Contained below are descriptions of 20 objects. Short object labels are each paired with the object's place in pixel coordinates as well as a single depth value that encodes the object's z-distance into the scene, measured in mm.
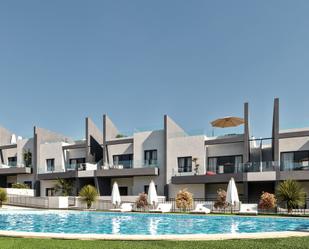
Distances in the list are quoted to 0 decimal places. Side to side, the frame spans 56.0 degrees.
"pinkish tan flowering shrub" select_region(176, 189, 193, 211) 19338
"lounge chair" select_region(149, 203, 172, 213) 19615
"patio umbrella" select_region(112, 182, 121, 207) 21688
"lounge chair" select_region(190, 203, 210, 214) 18213
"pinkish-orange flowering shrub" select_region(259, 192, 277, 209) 17302
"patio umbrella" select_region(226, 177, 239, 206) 18213
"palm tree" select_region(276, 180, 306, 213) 17168
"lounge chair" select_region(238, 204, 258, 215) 17836
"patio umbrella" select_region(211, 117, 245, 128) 23350
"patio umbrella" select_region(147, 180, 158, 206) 20424
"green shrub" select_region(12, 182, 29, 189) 29427
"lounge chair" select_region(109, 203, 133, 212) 20497
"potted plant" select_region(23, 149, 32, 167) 32100
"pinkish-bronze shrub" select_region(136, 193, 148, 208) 20485
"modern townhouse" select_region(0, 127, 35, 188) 31566
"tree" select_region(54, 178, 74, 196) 27240
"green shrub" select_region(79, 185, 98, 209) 22162
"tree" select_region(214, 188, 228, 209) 18633
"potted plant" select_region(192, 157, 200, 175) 23960
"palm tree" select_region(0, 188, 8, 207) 23134
